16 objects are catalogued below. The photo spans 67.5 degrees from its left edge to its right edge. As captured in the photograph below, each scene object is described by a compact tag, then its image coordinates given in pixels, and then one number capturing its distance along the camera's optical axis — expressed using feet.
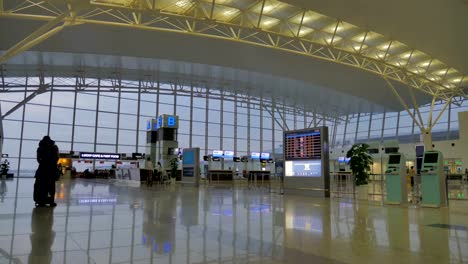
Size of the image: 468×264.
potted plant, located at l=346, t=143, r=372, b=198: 48.86
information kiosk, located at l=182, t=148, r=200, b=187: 77.58
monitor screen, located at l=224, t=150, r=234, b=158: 136.28
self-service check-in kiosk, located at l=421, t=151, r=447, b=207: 34.50
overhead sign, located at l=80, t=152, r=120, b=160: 122.72
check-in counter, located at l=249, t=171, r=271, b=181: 102.40
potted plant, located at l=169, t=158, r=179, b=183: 88.17
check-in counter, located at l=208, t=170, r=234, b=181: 101.39
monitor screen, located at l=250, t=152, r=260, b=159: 145.48
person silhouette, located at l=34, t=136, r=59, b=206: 27.99
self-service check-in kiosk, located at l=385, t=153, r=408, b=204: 36.81
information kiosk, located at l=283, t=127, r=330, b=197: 46.14
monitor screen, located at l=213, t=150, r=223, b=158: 134.10
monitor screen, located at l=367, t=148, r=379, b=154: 117.11
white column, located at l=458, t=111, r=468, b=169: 106.11
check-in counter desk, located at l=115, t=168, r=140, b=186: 80.12
